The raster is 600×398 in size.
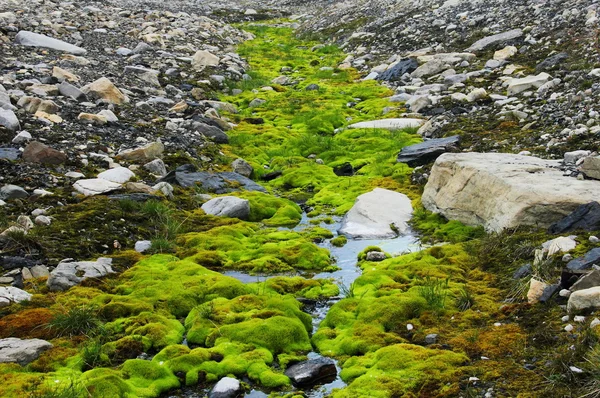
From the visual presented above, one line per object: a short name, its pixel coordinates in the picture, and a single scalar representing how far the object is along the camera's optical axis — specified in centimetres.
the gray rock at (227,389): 561
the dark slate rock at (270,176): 1262
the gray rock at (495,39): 1770
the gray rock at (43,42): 1734
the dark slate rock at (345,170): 1254
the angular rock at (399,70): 1861
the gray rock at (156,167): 1126
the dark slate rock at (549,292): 634
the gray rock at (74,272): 739
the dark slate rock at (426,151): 1169
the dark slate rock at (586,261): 637
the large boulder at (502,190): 784
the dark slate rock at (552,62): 1425
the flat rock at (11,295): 681
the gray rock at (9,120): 1095
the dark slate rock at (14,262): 760
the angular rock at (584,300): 579
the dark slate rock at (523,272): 700
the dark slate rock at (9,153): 1007
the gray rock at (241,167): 1241
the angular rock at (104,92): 1396
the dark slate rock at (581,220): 731
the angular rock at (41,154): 1026
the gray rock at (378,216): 956
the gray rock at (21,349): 591
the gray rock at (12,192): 905
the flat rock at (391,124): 1412
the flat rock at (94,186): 981
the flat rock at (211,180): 1102
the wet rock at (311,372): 583
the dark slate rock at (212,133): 1379
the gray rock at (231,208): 1025
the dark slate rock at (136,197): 971
